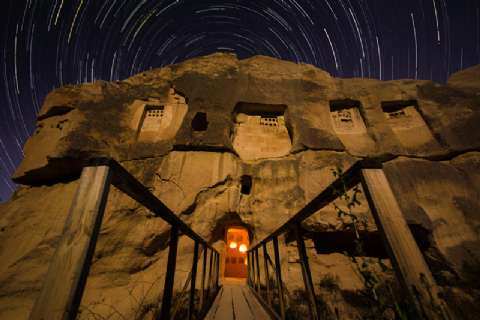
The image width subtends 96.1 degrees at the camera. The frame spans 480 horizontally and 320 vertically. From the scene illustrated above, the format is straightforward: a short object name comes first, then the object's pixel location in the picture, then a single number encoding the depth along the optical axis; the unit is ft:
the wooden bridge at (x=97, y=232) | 2.79
